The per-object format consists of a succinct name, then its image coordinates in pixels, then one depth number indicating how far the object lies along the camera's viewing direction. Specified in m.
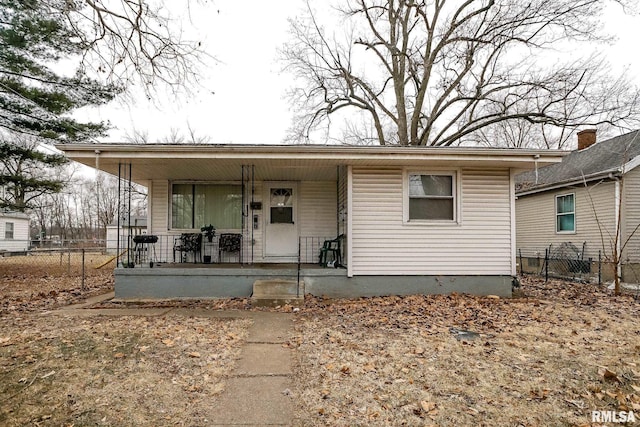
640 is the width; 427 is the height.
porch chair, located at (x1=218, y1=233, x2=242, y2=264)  9.45
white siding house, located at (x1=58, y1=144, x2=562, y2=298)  7.29
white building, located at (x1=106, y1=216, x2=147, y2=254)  18.27
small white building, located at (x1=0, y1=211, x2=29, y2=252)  24.72
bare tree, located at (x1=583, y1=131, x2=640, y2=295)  10.48
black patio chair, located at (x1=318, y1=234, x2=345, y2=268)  8.73
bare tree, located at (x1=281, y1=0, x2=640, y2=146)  15.22
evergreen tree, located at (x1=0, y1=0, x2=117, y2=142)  9.78
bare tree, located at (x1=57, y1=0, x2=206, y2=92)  5.35
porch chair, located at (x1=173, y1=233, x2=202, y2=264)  9.29
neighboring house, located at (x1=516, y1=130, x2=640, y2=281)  10.60
